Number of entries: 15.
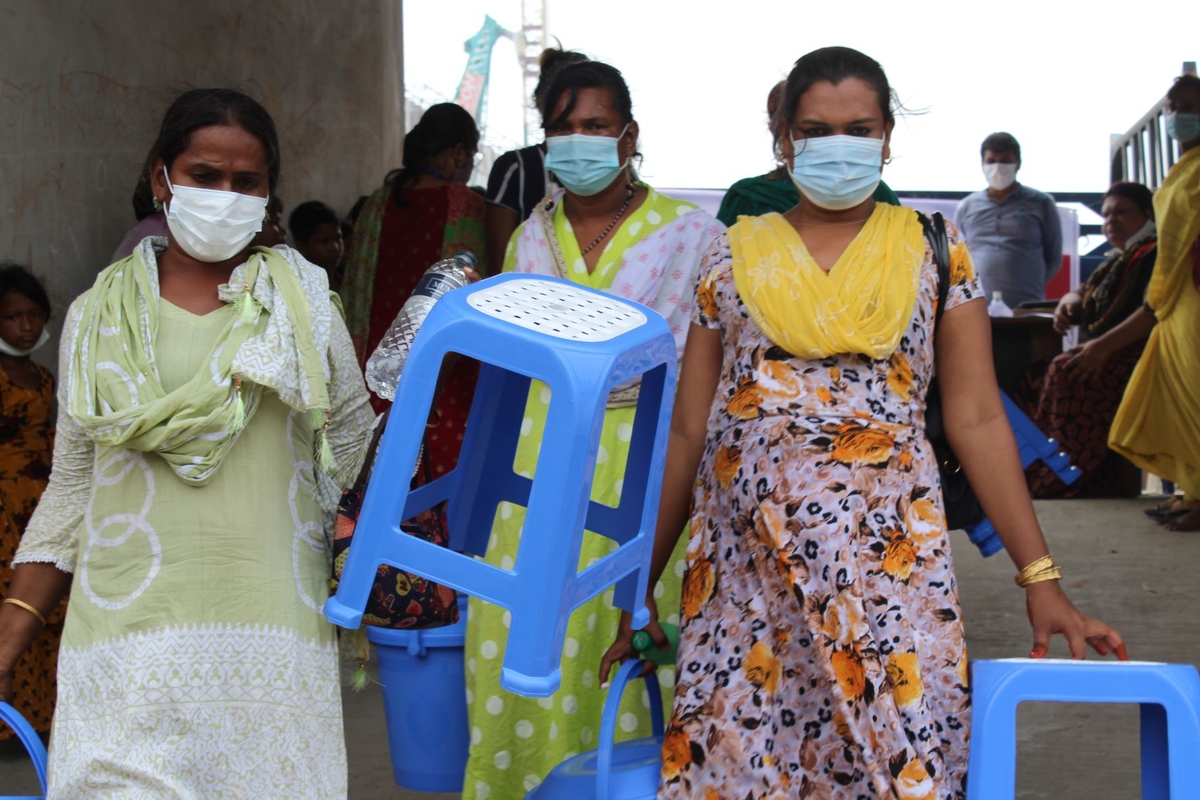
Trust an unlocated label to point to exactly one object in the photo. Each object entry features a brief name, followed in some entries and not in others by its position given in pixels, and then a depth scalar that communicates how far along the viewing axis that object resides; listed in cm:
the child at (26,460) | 419
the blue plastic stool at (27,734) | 202
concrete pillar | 404
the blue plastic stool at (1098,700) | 184
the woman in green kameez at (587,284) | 300
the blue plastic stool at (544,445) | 177
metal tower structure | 2427
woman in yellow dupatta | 217
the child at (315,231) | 641
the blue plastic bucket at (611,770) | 217
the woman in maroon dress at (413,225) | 462
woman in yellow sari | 621
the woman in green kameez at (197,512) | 209
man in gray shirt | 823
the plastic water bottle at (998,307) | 841
